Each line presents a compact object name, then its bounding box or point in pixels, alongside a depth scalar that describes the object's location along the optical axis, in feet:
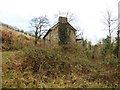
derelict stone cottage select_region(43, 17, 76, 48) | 89.39
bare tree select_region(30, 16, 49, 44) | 110.49
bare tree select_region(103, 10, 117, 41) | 94.06
